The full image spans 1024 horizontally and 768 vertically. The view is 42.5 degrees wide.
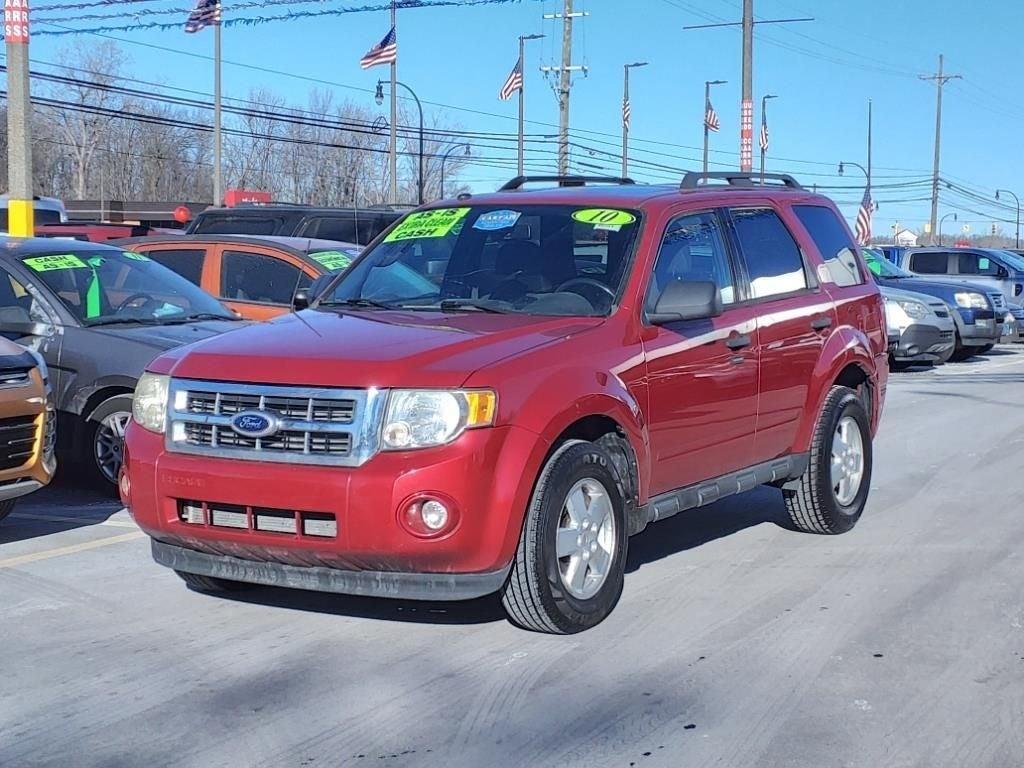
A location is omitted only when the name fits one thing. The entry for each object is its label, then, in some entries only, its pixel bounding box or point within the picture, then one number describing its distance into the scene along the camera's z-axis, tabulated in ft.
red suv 15.92
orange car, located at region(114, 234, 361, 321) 37.09
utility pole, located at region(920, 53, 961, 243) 201.16
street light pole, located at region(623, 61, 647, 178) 135.44
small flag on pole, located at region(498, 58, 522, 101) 110.83
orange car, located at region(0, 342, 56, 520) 22.26
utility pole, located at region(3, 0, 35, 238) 43.29
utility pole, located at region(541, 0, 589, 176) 104.08
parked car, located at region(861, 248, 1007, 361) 65.26
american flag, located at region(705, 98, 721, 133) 130.41
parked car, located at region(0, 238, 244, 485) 27.12
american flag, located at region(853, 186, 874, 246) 127.24
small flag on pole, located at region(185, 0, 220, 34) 95.04
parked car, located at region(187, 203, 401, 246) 52.49
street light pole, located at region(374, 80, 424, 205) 137.58
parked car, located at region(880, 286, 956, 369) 58.95
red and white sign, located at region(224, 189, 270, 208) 95.44
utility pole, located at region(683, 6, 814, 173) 82.28
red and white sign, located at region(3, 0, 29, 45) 43.09
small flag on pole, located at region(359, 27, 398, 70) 109.70
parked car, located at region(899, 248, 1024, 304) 81.30
